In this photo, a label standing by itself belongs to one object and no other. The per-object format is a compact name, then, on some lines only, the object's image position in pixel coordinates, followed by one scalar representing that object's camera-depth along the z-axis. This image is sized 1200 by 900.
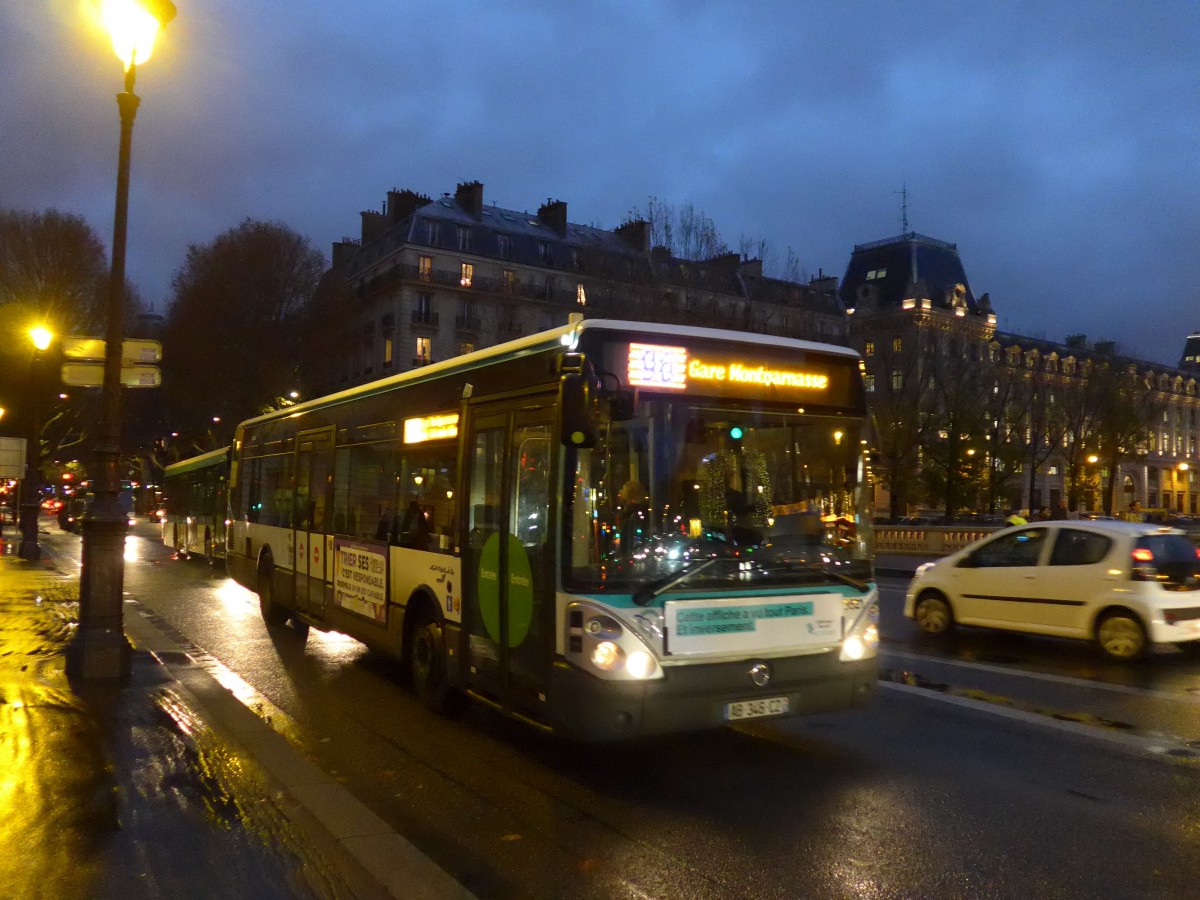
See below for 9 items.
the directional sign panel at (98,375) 10.16
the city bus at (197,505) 24.17
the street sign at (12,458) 21.55
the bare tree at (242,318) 46.62
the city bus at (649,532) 5.88
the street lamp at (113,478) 9.07
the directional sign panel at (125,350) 10.31
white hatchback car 10.23
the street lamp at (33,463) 17.39
